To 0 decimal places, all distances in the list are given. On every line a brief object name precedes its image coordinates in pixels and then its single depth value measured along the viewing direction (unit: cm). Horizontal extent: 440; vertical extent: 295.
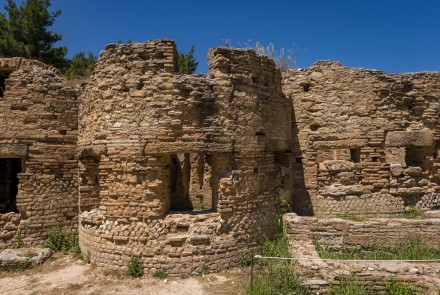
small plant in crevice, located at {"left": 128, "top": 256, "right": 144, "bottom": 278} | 623
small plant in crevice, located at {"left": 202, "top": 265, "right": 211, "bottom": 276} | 627
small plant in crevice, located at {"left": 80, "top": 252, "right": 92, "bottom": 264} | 695
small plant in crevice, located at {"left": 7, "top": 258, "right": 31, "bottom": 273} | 685
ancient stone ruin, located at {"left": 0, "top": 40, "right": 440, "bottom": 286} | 642
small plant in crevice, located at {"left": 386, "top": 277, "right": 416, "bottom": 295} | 484
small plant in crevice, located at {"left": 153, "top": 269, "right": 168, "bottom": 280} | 618
